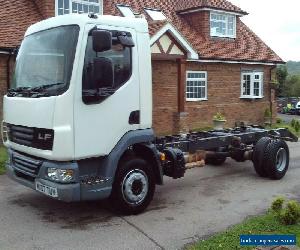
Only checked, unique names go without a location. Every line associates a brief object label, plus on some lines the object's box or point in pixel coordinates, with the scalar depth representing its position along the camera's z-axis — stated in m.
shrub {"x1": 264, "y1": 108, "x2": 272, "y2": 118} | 22.81
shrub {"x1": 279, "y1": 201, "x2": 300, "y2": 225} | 6.14
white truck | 6.01
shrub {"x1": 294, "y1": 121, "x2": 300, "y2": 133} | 16.32
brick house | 16.11
